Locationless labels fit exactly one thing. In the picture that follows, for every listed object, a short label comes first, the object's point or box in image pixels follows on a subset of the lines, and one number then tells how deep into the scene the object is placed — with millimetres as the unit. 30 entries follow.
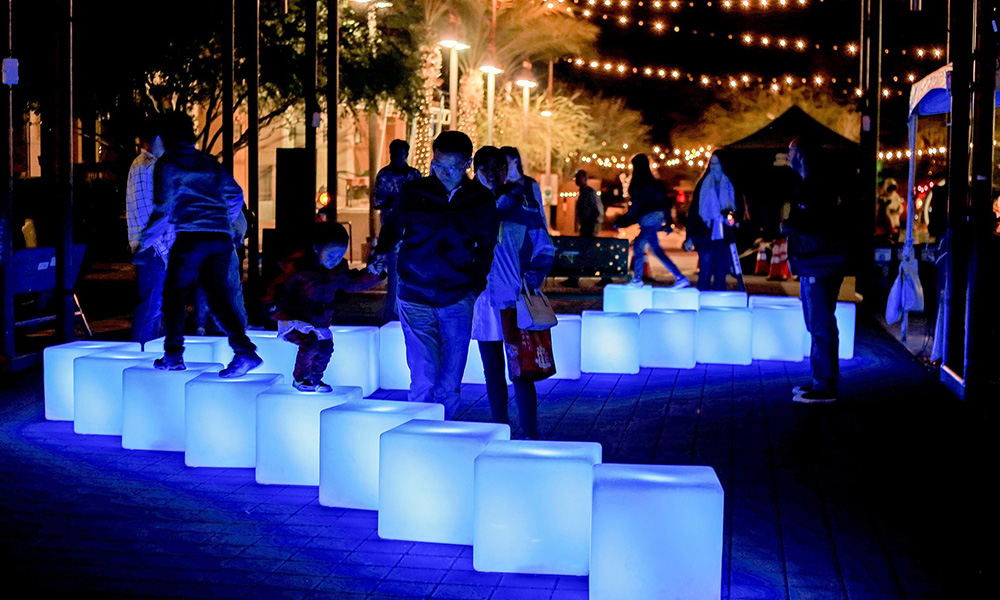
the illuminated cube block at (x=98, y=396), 8055
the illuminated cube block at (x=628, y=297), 14250
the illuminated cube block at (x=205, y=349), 9188
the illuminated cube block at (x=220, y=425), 7152
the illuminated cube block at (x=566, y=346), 10695
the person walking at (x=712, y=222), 16328
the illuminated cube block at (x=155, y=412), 7586
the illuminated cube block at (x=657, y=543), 4773
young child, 7594
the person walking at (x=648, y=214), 15977
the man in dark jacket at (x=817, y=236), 9133
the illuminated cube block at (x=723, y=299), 13211
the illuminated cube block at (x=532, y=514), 5277
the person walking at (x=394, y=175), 11836
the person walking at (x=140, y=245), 9555
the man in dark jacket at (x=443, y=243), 6691
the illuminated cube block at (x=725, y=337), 11773
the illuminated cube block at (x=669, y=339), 11578
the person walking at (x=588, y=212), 21828
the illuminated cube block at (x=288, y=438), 6742
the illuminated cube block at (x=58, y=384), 8562
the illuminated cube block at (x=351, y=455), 6238
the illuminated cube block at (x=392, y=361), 10023
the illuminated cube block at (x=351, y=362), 9719
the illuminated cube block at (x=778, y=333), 12109
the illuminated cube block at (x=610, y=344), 11180
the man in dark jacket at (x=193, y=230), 8008
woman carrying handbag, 7082
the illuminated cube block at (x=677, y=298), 13641
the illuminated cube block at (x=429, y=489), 5688
